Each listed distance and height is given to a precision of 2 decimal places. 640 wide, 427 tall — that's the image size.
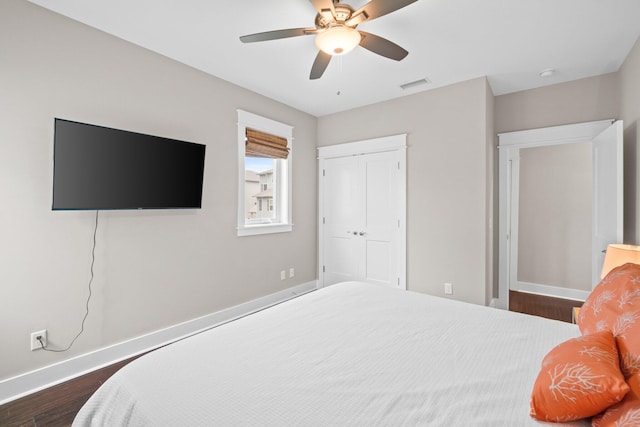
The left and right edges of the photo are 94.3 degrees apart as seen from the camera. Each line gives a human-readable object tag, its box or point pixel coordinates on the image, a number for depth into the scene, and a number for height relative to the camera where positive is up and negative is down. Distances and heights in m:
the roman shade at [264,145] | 3.63 +0.92
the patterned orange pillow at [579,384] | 0.79 -0.46
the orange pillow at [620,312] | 0.90 -0.35
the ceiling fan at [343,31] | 1.76 +1.24
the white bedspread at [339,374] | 0.92 -0.59
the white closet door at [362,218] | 3.95 -0.01
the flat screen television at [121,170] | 2.10 +0.37
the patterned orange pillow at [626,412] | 0.72 -0.48
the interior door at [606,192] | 2.50 +0.26
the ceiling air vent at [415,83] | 3.34 +1.55
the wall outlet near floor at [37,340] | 2.09 -0.89
